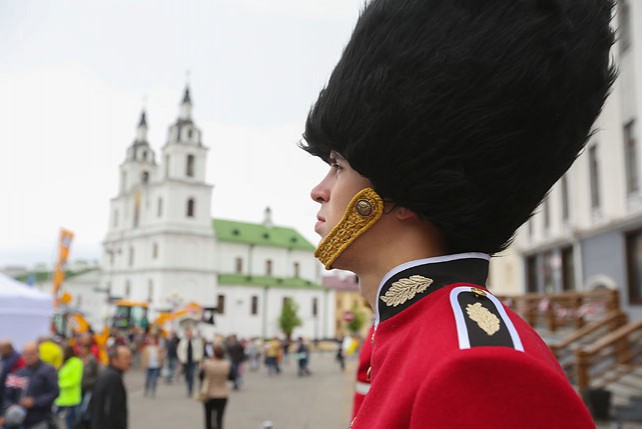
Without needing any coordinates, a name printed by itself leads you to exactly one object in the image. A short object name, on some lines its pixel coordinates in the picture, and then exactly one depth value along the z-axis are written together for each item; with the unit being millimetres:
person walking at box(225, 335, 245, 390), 18516
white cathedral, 59594
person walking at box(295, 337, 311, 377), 24672
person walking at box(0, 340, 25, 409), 7164
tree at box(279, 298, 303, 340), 66750
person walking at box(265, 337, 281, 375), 24609
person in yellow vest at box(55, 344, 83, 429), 8289
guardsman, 1148
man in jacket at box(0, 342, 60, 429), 6730
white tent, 9164
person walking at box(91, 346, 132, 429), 5906
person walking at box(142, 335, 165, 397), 15766
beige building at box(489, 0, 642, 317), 14008
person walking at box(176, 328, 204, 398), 16000
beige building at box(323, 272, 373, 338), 89375
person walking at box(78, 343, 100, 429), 8164
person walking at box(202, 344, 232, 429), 9213
